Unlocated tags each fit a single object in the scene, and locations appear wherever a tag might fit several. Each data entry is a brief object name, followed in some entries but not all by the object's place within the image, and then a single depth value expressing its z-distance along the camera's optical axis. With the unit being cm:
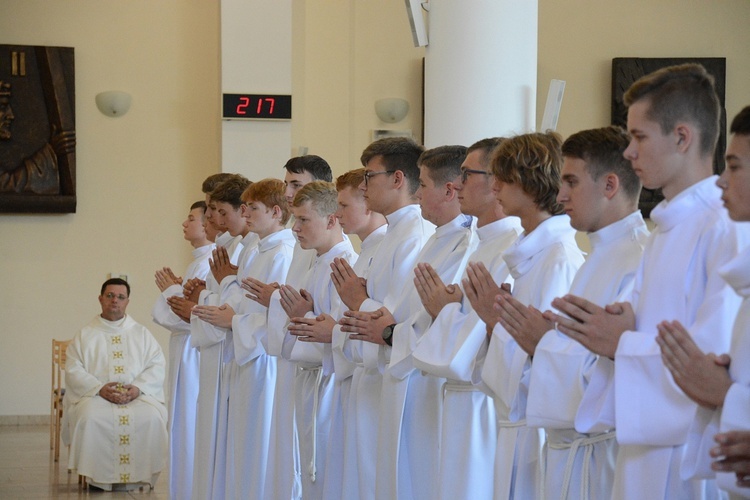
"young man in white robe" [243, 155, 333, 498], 592
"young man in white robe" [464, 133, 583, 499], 351
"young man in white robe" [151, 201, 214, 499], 765
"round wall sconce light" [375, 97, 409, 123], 1166
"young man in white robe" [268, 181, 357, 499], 555
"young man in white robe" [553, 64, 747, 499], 266
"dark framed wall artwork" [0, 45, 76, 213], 1168
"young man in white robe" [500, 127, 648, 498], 311
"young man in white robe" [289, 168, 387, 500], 507
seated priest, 901
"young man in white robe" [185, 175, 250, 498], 678
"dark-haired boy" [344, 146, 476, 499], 441
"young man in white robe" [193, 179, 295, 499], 639
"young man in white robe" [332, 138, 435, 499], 489
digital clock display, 1123
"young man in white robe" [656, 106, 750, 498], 231
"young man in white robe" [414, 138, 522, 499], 391
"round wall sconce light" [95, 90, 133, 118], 1191
